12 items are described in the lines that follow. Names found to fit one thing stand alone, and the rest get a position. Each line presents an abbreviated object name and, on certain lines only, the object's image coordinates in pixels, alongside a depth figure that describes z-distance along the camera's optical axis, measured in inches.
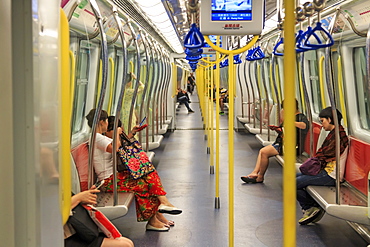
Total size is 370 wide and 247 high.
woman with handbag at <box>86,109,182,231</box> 194.7
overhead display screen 143.3
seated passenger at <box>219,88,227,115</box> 913.3
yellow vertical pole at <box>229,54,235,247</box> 157.8
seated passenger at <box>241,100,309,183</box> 308.3
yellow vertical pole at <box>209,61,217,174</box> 327.1
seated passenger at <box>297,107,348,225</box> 211.8
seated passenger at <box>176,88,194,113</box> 936.9
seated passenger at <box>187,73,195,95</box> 1647.6
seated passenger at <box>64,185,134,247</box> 146.6
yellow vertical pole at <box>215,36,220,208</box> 240.3
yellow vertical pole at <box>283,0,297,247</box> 65.2
